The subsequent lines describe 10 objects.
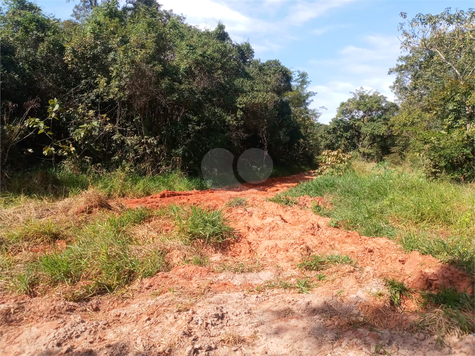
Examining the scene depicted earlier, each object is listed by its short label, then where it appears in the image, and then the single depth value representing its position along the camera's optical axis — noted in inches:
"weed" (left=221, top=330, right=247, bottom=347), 106.3
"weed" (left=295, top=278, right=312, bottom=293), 138.1
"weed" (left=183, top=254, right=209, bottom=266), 164.1
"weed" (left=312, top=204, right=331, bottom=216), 237.0
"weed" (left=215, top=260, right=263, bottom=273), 159.0
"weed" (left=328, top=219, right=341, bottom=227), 209.2
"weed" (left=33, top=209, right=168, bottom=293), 144.3
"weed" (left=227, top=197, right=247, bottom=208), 255.3
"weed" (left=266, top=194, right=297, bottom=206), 271.0
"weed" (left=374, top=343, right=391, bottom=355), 100.1
